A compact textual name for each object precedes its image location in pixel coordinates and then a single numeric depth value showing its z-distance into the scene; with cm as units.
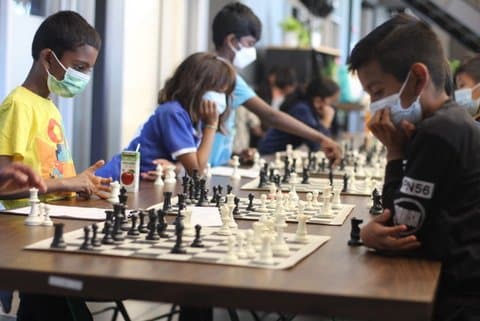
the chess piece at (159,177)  350
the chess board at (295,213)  262
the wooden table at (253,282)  165
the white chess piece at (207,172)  386
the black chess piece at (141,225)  224
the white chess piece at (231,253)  191
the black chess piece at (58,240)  201
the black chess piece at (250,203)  278
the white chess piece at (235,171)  392
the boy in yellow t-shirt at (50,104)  279
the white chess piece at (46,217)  235
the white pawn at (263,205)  273
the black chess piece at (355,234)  222
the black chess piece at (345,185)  352
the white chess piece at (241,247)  195
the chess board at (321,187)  349
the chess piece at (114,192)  291
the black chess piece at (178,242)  199
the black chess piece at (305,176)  377
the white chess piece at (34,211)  235
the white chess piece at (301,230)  223
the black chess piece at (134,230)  220
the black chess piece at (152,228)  215
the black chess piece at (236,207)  269
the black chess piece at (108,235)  208
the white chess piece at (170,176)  357
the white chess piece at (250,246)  196
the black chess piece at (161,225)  221
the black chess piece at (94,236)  203
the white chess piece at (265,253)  190
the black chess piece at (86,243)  200
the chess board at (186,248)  192
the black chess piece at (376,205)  286
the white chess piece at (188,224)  224
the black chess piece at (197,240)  208
